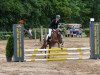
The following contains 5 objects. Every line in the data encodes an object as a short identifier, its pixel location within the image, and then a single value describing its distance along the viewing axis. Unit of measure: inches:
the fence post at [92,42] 729.0
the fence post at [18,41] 698.2
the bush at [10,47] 703.1
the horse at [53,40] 830.5
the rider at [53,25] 827.6
